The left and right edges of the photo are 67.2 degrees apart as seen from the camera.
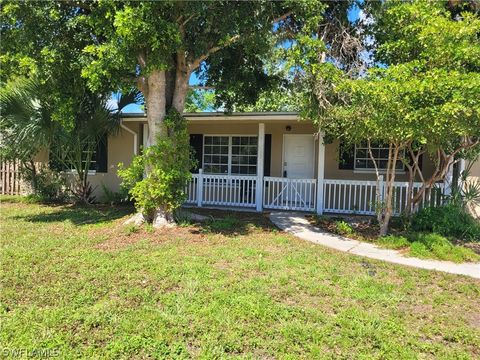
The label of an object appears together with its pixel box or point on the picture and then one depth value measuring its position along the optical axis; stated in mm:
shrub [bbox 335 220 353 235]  7486
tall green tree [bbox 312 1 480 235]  5223
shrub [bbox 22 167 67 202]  11711
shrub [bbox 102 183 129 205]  11242
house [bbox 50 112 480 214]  10125
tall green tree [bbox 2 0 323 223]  5852
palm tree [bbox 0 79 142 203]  9484
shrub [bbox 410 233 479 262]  5758
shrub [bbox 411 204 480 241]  7125
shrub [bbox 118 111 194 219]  6914
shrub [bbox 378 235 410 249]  6426
